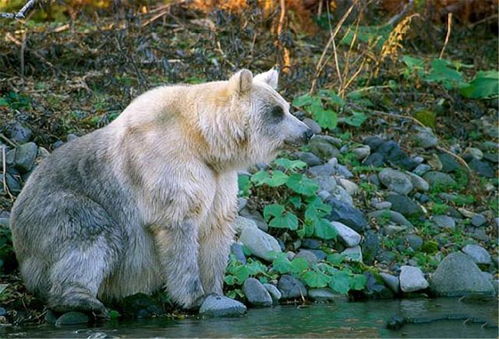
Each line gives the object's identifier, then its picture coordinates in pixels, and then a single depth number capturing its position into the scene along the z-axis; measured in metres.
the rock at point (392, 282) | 18.17
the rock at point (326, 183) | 21.17
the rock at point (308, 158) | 22.19
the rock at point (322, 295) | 17.37
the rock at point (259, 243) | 18.03
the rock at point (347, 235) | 19.41
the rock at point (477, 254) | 20.06
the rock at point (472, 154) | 24.87
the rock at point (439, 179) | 23.44
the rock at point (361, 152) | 23.50
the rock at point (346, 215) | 20.11
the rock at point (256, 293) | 16.58
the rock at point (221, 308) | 15.55
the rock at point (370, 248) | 19.48
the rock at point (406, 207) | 21.78
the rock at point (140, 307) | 15.82
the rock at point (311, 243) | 19.14
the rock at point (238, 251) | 17.61
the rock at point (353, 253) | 18.83
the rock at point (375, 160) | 23.46
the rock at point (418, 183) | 22.92
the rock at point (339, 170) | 22.44
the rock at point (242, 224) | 18.47
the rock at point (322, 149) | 23.11
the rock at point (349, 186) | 21.84
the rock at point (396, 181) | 22.58
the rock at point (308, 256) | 18.41
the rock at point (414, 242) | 20.41
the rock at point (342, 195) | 21.08
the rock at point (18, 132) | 20.02
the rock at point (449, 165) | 24.14
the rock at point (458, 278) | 18.17
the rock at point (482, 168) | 24.62
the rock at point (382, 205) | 21.56
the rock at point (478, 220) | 22.00
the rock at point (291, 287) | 17.22
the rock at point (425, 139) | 24.66
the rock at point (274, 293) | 16.91
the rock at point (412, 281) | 18.08
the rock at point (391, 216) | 21.23
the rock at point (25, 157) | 18.94
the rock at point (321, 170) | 21.77
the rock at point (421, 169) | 23.62
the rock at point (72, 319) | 14.82
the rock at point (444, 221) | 21.69
